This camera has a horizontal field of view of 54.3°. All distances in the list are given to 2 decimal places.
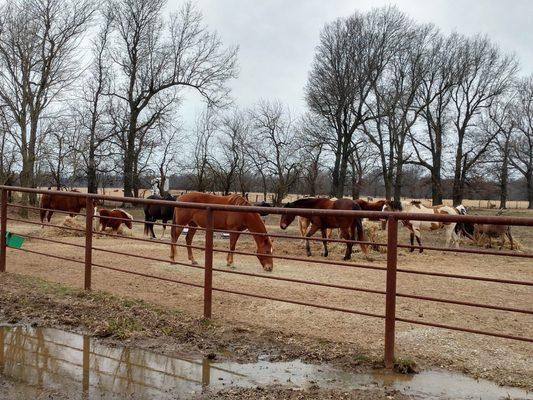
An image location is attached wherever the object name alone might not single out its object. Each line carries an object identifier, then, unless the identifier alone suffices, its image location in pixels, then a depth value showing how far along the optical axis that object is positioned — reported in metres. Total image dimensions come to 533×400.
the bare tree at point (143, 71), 36.75
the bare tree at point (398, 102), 39.19
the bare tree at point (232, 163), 47.44
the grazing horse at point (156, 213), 16.52
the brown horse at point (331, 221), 12.82
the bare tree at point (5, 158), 26.22
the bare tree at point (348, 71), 38.06
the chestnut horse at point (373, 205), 17.80
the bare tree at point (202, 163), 47.31
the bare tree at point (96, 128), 36.41
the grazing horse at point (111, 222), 16.30
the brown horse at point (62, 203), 18.69
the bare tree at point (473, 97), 41.91
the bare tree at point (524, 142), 50.22
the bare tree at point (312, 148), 39.72
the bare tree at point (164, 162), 45.58
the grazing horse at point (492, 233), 16.88
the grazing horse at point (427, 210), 16.50
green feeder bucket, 7.72
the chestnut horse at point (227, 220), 9.55
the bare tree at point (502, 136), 46.19
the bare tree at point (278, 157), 45.75
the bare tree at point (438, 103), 41.09
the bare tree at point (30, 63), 24.73
